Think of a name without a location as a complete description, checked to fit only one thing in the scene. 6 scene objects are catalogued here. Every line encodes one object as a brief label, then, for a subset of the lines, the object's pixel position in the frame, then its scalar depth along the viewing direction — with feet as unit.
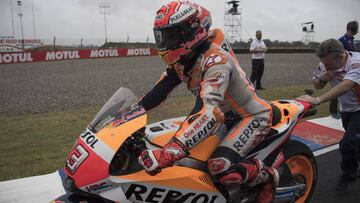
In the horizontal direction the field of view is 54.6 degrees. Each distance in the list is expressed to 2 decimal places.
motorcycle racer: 9.26
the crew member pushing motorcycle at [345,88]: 14.15
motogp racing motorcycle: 8.71
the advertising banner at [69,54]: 96.24
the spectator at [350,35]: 29.88
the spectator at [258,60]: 43.32
